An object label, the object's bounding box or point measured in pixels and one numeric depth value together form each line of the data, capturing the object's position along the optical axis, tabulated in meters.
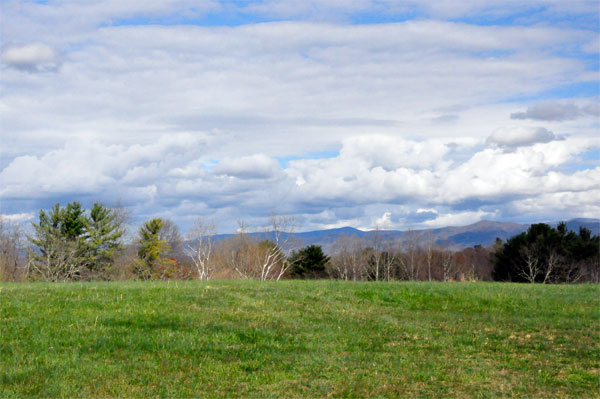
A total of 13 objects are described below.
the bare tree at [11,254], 63.57
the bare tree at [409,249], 93.00
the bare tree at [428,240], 96.73
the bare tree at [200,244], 65.38
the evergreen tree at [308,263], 82.56
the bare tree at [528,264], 71.31
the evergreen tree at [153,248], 72.81
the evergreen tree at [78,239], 64.56
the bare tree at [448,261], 96.62
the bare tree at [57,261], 59.53
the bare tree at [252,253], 73.01
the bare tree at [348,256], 87.81
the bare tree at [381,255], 84.56
